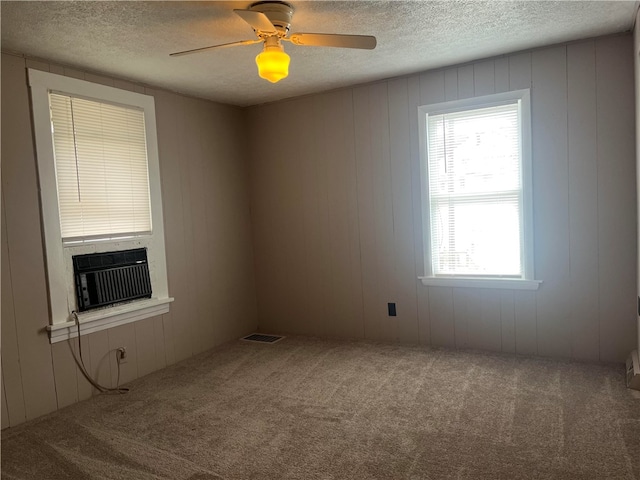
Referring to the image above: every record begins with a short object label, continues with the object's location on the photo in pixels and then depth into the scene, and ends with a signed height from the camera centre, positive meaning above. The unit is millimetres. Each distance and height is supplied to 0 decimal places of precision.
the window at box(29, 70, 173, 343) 3248 +286
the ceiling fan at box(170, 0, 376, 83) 2387 +885
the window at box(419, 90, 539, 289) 3717 +77
